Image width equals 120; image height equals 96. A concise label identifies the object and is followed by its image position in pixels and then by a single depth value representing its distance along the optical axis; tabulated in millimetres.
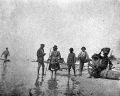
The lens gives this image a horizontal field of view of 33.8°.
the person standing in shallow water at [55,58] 13539
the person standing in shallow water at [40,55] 13719
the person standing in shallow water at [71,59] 14055
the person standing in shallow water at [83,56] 14944
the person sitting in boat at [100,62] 11257
